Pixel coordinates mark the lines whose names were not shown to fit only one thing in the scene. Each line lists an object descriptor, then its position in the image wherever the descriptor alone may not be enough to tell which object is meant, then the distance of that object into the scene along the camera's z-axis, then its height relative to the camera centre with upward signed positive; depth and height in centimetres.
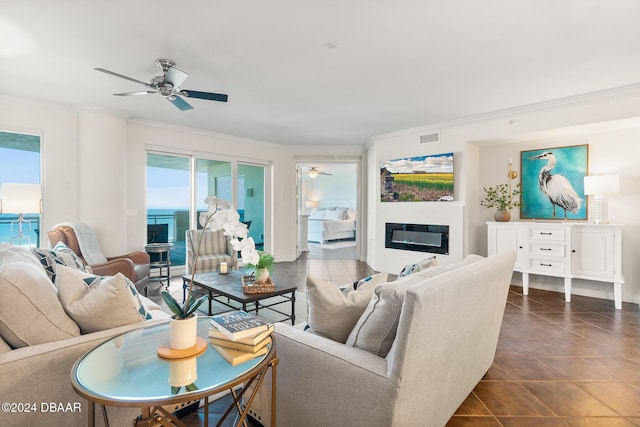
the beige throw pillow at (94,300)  142 -41
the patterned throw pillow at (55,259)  190 -32
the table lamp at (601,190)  380 +28
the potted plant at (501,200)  465 +20
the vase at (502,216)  461 -6
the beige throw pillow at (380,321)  135 -48
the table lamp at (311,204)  1194 +28
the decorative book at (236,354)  121 -57
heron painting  437 +43
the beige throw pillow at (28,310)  127 -42
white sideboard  378 -48
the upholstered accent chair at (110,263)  351 -61
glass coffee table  98 -57
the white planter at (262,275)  308 -63
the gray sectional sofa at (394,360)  116 -63
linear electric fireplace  513 -44
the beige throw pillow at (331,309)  153 -48
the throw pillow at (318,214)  1130 -9
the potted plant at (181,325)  123 -45
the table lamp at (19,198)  328 +13
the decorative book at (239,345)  126 -55
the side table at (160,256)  475 -72
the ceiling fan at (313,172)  994 +125
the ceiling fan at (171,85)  292 +123
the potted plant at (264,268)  308 -56
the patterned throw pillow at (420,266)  194 -34
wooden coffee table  288 -76
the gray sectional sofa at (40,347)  117 -56
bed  997 -43
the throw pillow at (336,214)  1092 -9
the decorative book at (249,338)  126 -53
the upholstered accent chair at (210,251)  455 -62
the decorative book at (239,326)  129 -49
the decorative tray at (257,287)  293 -71
